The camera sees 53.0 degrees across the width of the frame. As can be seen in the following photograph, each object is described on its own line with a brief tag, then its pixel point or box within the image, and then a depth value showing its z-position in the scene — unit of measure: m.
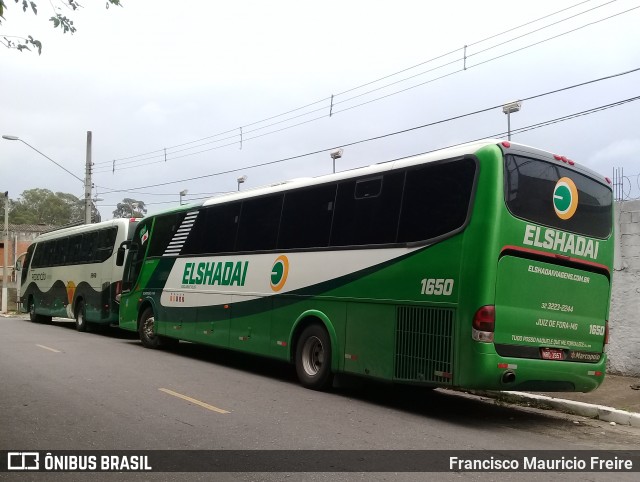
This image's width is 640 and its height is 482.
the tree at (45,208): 91.94
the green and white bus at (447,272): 7.78
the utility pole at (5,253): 34.03
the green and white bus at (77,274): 19.03
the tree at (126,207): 53.34
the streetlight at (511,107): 14.73
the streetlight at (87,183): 27.25
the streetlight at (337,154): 19.77
